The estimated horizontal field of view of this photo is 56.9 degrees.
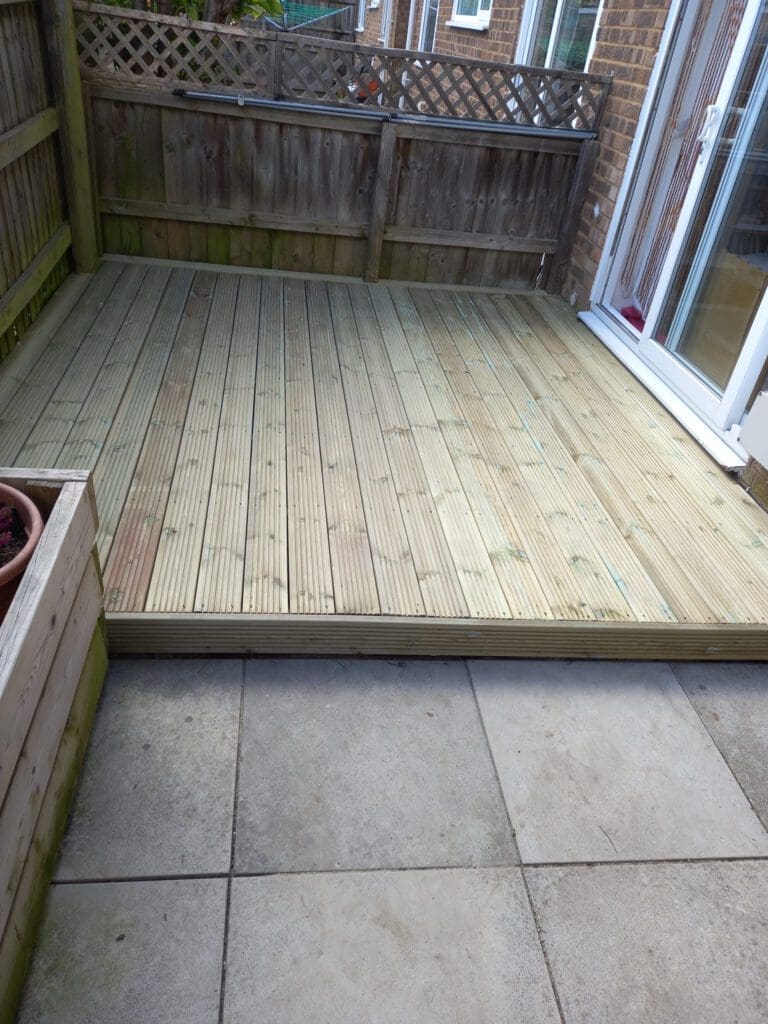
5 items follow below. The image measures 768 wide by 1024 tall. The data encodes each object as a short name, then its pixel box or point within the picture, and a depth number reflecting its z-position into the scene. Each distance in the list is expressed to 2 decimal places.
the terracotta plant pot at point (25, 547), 1.35
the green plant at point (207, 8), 4.54
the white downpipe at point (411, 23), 8.65
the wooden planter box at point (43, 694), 1.14
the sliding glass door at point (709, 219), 2.95
